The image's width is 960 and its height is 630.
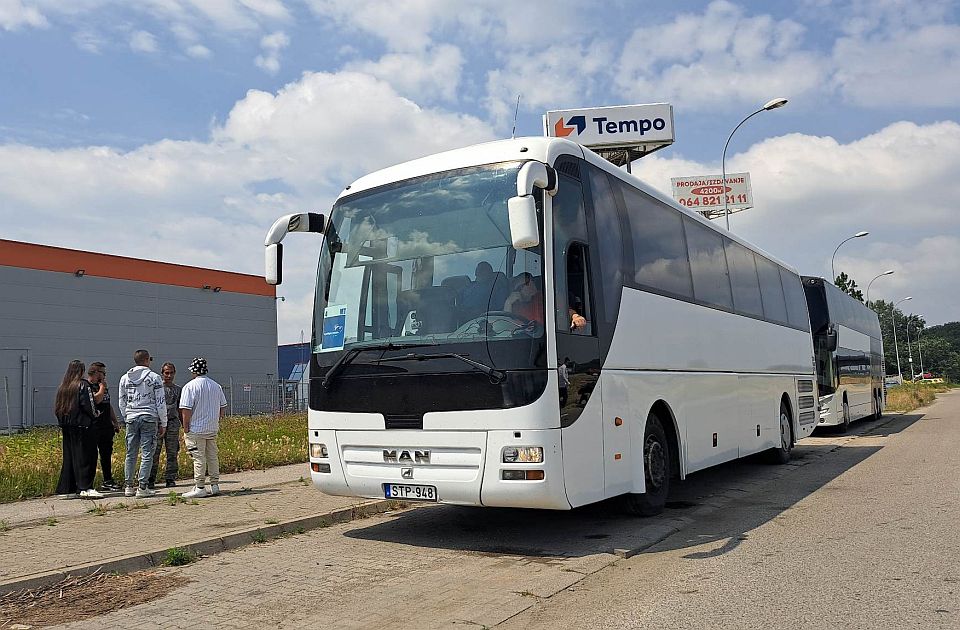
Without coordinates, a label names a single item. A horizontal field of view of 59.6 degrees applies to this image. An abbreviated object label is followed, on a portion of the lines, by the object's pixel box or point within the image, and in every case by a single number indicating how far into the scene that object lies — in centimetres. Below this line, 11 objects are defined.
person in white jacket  1088
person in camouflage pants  1207
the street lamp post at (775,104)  2730
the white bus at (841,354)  2042
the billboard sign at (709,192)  6216
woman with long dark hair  1094
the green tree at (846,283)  8319
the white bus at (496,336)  694
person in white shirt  1061
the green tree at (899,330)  11725
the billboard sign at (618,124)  4022
